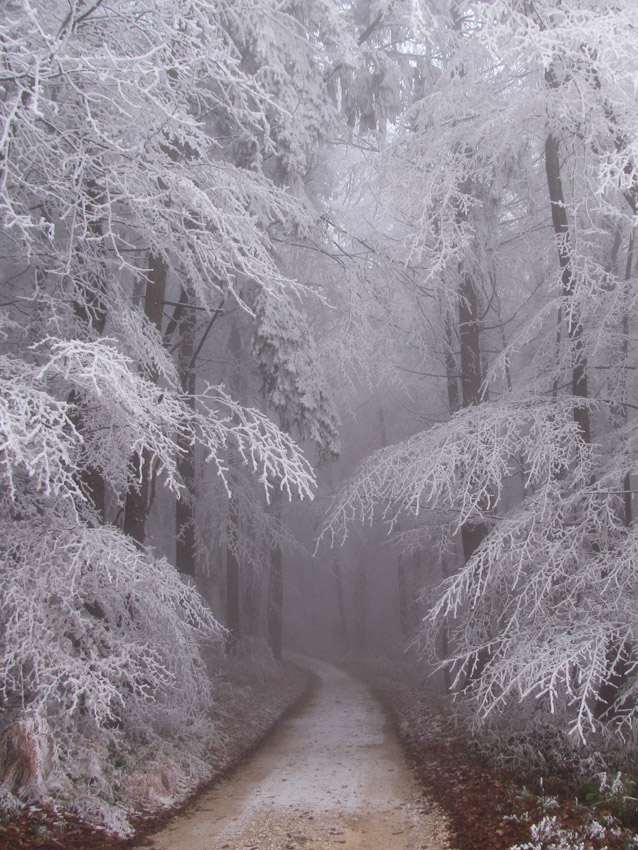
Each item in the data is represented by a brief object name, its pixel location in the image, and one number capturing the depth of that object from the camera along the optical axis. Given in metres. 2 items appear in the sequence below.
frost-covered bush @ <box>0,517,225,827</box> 5.30
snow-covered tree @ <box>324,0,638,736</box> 5.91
